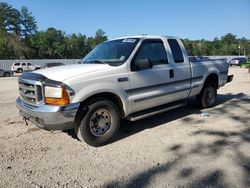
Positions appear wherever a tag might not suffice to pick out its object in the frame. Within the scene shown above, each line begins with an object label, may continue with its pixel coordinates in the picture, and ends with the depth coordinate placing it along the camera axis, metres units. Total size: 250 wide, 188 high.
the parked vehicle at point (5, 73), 24.70
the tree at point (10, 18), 66.72
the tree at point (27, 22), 70.92
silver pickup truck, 3.38
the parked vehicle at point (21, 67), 31.90
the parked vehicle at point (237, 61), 35.20
